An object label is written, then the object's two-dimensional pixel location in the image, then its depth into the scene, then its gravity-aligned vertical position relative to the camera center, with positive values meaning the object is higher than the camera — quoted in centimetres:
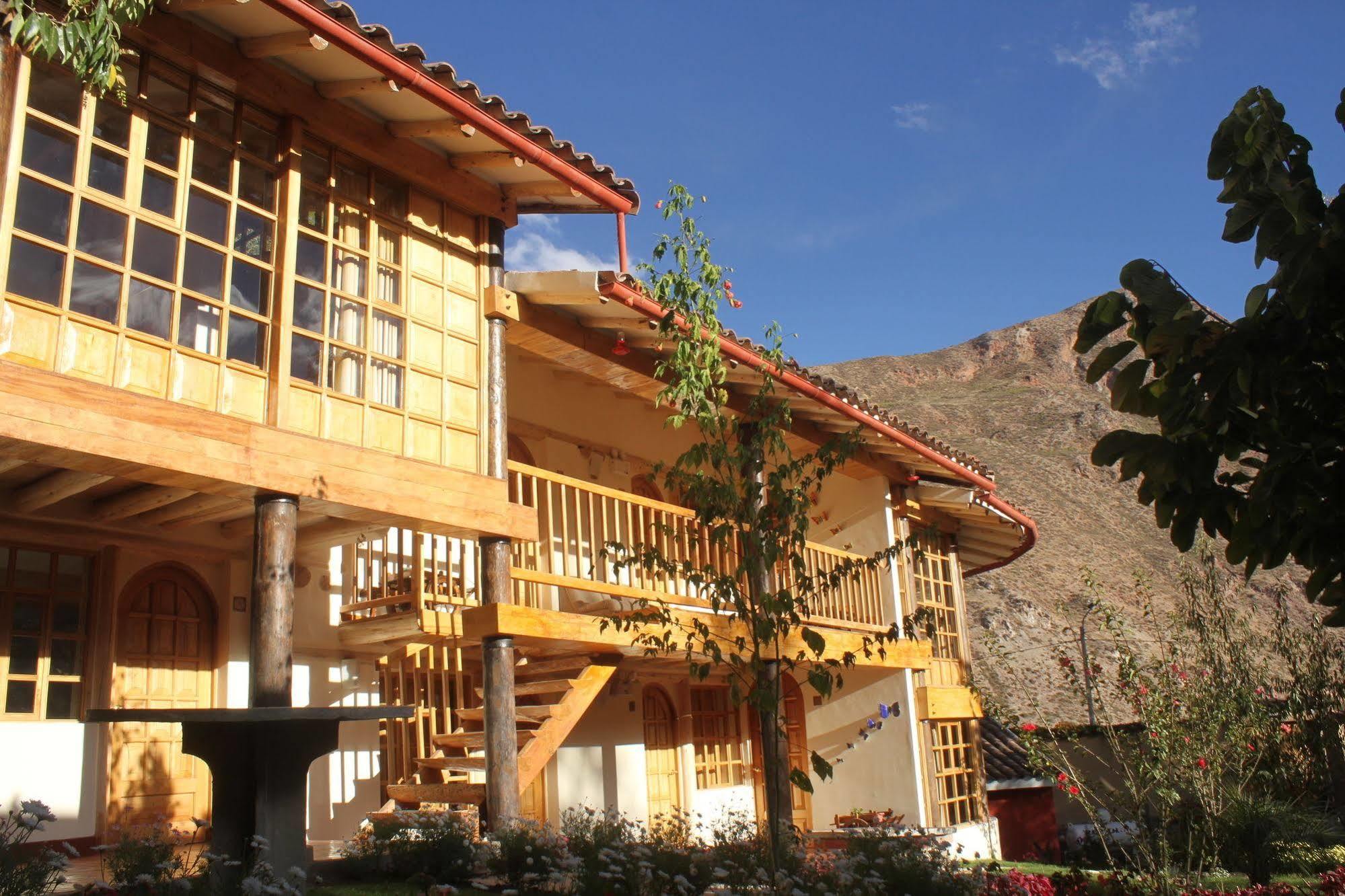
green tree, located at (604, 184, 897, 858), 599 +130
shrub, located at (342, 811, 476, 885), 690 -55
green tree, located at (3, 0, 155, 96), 478 +301
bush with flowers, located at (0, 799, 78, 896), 452 -36
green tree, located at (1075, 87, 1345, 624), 281 +84
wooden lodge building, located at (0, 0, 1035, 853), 639 +214
